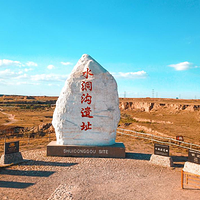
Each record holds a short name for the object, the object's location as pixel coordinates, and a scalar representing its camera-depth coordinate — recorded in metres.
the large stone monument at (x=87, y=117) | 13.62
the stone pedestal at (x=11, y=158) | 12.01
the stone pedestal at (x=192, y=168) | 10.02
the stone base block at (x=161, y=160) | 12.38
